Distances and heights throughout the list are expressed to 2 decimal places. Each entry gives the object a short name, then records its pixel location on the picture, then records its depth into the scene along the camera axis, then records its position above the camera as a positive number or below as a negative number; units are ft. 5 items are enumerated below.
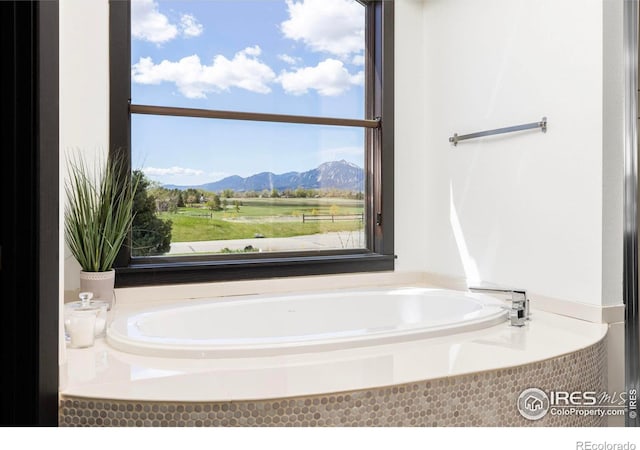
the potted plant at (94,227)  6.94 -0.05
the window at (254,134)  8.30 +1.64
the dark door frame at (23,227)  4.17 -0.03
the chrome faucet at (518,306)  6.64 -1.16
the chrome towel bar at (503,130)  7.28 +1.50
